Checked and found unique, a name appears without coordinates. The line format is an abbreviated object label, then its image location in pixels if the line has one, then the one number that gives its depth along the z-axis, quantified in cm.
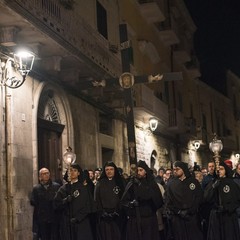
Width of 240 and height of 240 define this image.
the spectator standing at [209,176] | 1148
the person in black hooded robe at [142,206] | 948
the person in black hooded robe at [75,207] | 927
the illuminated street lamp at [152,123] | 2181
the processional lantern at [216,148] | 966
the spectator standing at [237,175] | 1089
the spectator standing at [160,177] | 1268
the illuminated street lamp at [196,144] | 3284
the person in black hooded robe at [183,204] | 966
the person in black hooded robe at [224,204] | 985
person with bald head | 1021
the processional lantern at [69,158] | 938
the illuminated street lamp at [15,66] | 1034
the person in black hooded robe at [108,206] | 955
